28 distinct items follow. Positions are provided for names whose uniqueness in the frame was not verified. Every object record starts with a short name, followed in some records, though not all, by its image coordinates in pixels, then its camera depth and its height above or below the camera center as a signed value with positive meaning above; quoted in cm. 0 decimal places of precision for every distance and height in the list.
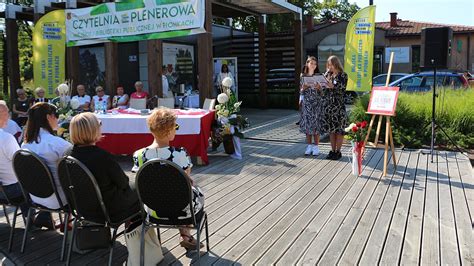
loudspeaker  641 +56
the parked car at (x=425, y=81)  1169 +12
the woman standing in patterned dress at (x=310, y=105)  665 -31
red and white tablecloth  637 -70
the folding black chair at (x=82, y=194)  284 -72
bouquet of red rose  566 -78
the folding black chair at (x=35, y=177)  316 -67
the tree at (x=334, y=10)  3547 +618
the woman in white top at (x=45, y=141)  338 -44
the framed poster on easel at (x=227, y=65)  1435 +59
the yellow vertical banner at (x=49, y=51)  1013 +79
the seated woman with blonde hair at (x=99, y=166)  293 -53
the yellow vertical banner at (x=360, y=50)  973 +79
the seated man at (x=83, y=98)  926 -29
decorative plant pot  705 -94
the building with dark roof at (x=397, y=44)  2461 +243
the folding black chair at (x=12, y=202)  362 -97
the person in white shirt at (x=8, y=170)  363 -71
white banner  783 +127
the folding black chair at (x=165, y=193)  273 -68
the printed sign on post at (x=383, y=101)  572 -20
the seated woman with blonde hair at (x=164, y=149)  303 -44
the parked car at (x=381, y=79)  1563 +22
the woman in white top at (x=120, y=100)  962 -33
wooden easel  562 -68
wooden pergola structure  835 +91
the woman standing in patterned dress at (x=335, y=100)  643 -22
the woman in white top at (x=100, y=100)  902 -31
